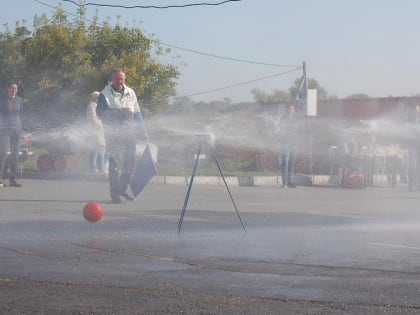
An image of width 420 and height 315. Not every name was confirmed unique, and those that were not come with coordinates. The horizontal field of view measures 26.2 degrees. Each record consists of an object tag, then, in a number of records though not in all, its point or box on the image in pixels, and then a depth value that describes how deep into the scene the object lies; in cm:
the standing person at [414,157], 1969
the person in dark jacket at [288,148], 2059
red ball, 1098
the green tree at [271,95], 7283
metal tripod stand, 1047
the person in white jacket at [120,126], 1392
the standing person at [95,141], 1975
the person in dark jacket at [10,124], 1675
